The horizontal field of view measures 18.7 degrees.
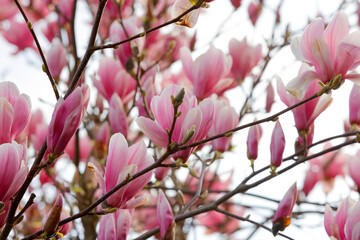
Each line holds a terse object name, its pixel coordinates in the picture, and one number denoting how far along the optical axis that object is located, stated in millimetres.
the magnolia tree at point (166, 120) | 1185
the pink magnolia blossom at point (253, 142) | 1373
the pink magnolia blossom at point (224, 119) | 1373
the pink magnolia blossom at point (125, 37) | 1518
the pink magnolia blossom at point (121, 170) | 1214
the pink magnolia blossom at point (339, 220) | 1278
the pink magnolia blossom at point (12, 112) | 1194
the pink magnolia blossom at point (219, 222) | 2274
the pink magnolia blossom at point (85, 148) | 2039
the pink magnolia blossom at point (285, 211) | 1292
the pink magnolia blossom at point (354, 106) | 1349
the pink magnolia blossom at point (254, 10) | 1916
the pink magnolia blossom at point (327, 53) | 1245
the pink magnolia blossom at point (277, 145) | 1322
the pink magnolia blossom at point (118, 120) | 1410
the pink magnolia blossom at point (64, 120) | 1172
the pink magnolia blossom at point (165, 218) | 1268
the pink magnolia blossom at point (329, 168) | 2375
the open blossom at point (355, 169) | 1439
